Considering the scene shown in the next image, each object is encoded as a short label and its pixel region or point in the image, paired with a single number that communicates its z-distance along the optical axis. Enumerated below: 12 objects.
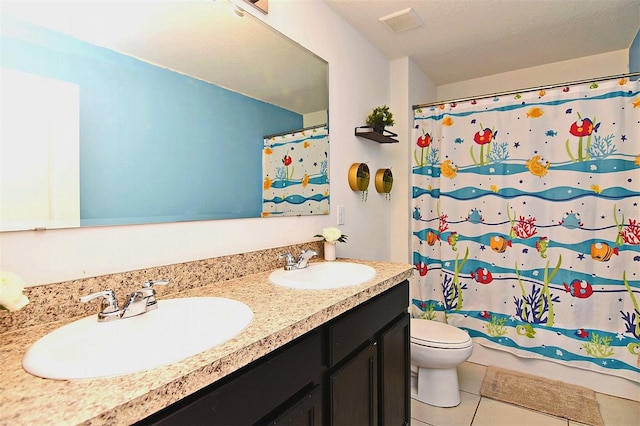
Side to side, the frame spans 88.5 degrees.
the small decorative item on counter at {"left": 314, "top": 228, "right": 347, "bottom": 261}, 1.70
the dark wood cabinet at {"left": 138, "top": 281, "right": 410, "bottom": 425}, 0.68
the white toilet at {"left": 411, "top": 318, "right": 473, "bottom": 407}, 1.87
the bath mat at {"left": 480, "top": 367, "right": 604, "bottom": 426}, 1.87
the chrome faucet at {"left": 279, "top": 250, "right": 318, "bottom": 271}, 1.44
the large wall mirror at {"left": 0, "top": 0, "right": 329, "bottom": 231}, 0.83
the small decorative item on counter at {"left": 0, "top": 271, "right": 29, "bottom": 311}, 0.65
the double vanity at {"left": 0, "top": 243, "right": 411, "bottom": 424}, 0.53
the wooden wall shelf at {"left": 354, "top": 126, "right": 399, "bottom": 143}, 2.11
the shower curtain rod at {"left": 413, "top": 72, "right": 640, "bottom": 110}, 1.95
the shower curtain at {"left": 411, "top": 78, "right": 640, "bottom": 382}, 1.99
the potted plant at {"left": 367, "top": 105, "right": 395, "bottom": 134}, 2.14
